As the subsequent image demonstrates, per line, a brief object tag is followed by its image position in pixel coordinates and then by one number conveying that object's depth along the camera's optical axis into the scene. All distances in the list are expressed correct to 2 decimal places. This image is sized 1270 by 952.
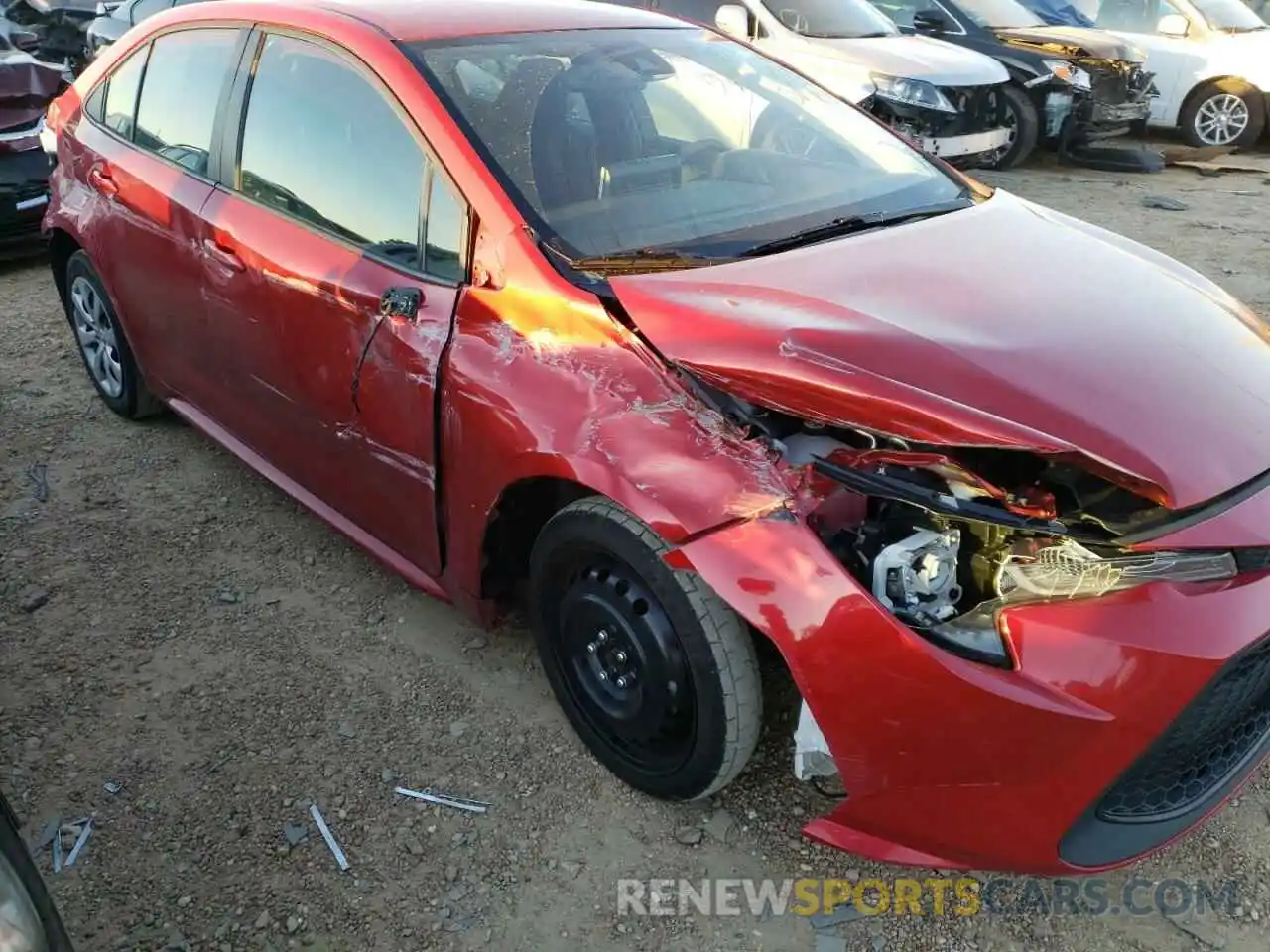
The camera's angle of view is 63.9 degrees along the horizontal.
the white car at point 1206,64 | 9.23
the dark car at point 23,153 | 5.87
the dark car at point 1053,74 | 8.48
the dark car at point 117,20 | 7.83
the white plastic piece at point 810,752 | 1.92
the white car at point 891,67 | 7.33
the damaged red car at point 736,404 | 1.72
